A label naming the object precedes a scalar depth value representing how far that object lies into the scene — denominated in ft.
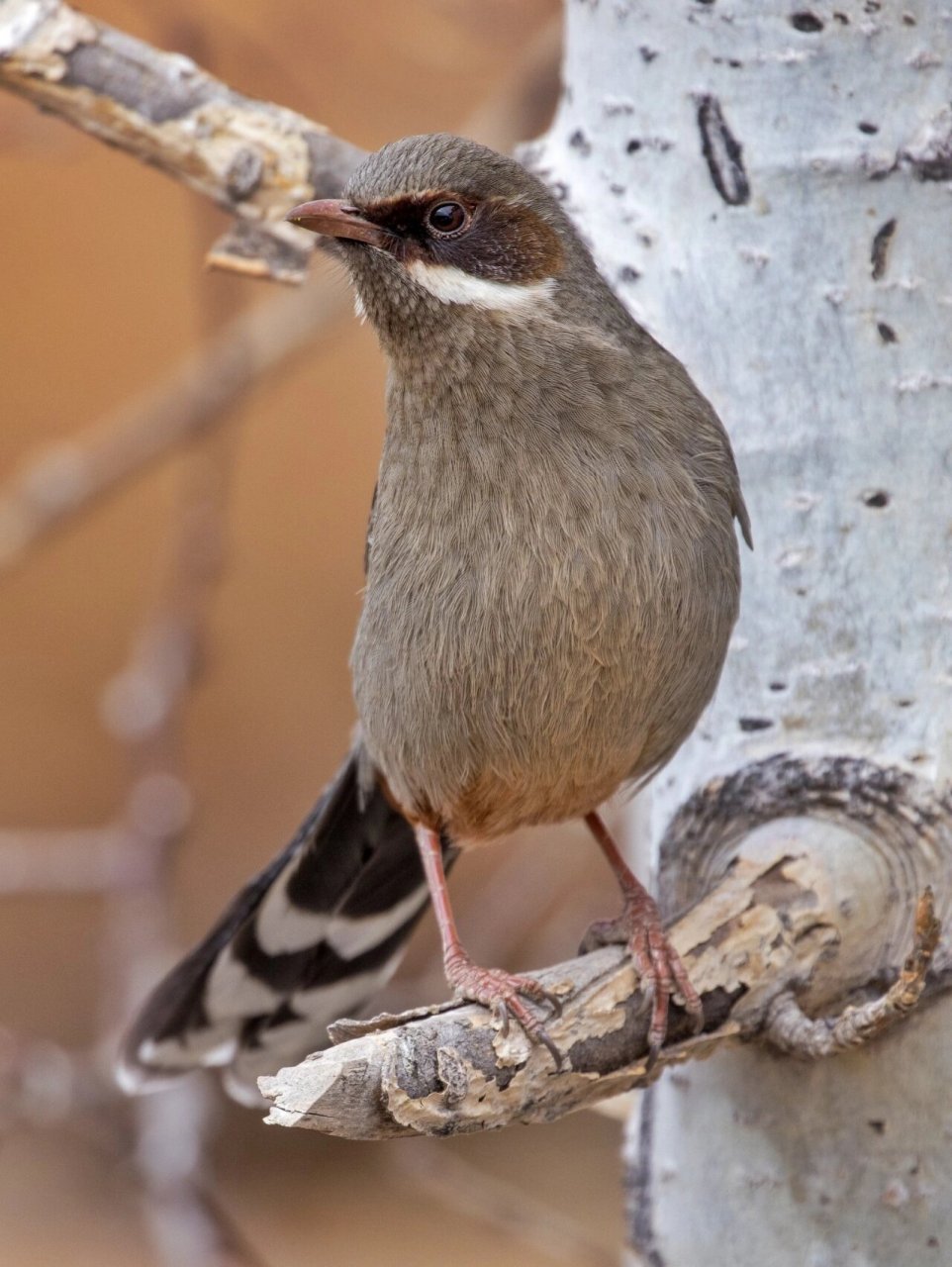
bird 19.49
